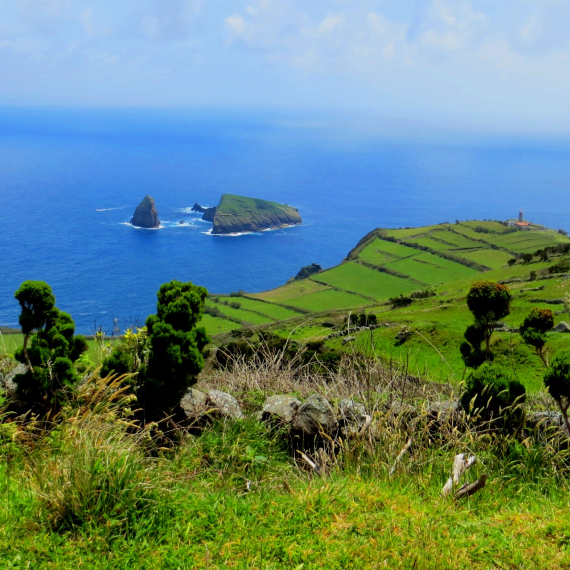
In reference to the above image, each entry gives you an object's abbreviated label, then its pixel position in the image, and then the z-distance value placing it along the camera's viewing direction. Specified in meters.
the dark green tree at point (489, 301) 8.94
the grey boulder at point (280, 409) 6.53
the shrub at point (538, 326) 8.33
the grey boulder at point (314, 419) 6.07
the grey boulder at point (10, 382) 7.55
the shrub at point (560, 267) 53.45
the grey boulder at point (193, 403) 6.87
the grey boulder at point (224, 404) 6.61
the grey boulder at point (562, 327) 28.31
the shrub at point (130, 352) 7.66
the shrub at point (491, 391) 5.76
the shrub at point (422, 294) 61.69
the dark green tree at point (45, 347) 7.28
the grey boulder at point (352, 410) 6.04
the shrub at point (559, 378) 5.12
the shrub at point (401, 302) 58.94
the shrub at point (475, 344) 10.15
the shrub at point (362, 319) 41.26
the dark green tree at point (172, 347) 7.48
